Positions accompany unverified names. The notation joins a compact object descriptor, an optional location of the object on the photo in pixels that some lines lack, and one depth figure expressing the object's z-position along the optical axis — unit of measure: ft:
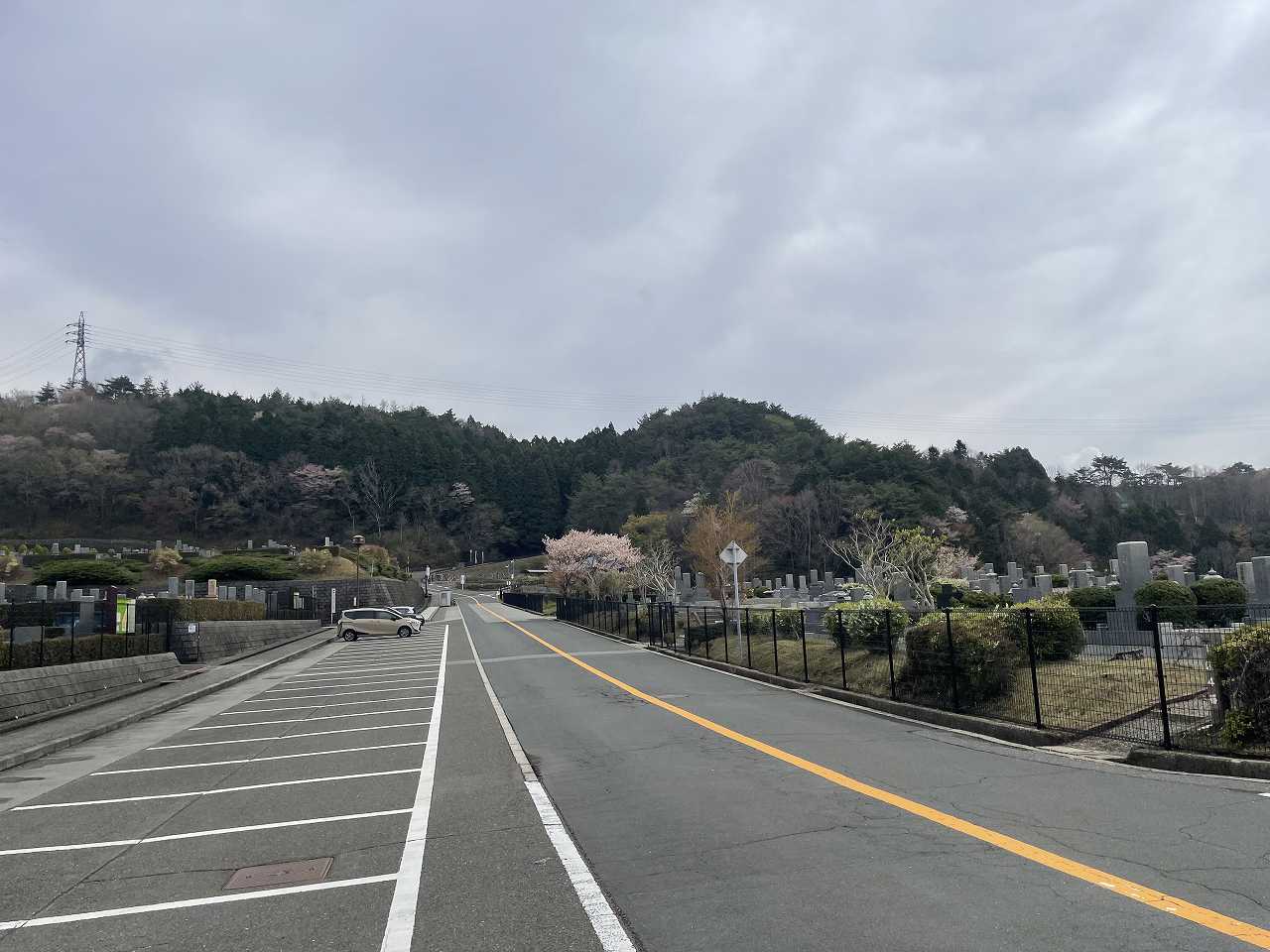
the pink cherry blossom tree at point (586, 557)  243.19
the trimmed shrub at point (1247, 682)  25.94
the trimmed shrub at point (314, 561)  212.23
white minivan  131.54
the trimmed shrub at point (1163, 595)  63.82
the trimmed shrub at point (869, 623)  50.60
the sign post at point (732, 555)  72.72
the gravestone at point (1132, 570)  67.77
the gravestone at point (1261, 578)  75.05
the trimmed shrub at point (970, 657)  37.27
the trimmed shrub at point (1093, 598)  69.87
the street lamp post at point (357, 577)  197.62
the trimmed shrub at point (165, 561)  205.77
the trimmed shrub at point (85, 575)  152.05
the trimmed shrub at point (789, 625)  67.77
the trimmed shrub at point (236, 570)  193.18
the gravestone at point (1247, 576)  81.05
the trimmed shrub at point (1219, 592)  69.92
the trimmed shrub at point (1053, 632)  38.37
